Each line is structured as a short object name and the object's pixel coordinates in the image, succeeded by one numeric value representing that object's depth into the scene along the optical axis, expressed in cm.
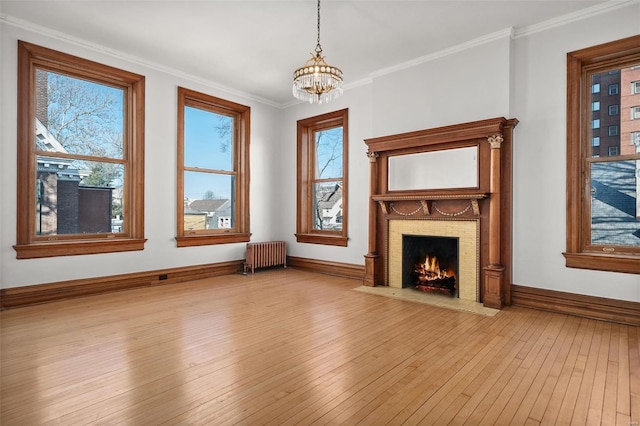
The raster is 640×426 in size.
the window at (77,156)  416
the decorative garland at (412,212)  493
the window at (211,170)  572
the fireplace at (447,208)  418
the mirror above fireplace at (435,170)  449
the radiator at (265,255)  629
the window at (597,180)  368
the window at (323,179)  622
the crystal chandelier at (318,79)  354
